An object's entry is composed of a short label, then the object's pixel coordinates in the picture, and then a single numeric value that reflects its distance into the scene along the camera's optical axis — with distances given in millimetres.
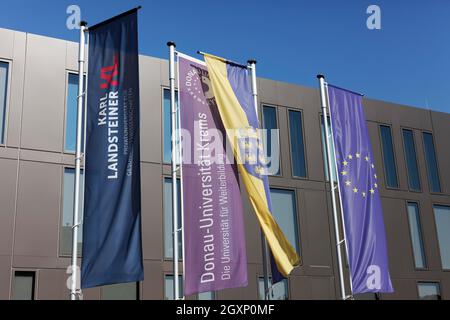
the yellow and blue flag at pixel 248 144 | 16000
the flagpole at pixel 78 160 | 13867
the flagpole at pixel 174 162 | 14962
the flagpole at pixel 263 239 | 16034
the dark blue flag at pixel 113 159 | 13734
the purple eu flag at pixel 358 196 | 17547
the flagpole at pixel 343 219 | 17547
